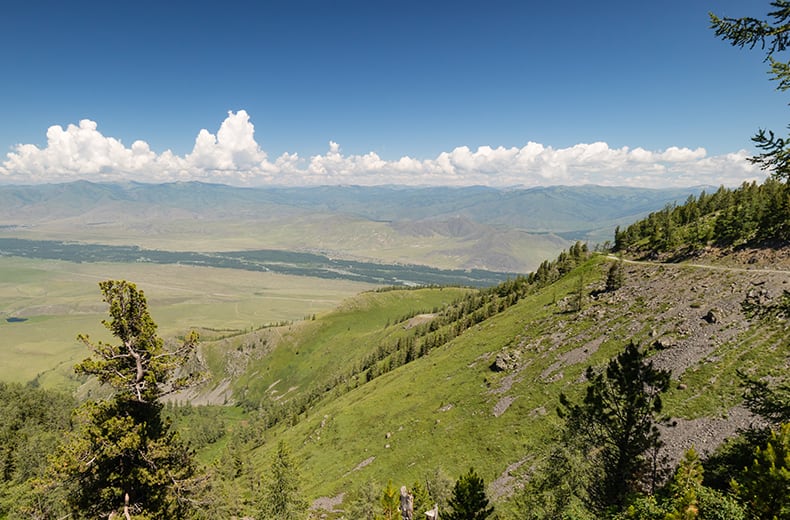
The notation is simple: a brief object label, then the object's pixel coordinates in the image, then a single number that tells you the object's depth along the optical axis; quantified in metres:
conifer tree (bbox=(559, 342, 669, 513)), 20.67
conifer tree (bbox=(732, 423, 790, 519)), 15.01
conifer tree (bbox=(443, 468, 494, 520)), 27.34
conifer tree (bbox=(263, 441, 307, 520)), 38.19
